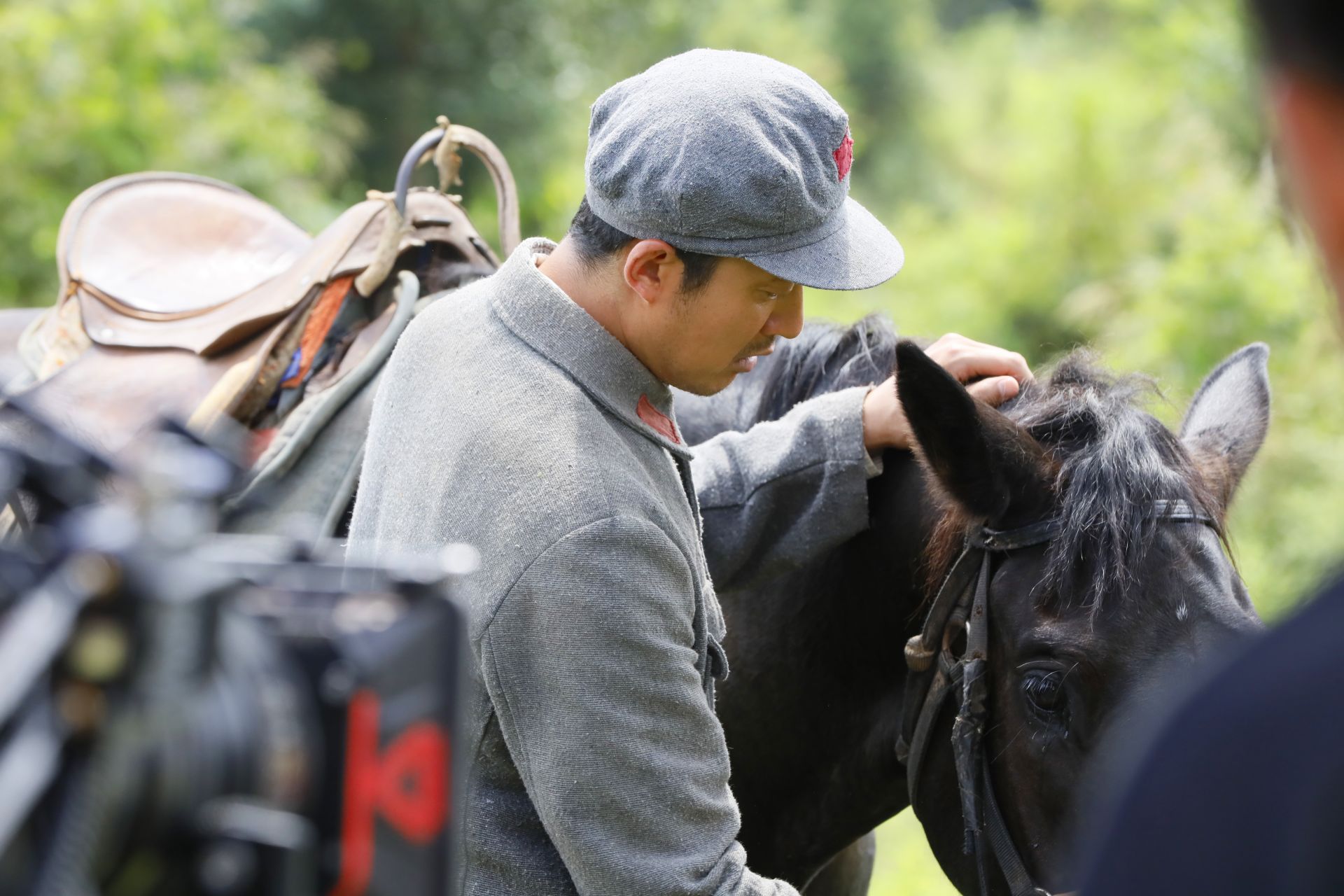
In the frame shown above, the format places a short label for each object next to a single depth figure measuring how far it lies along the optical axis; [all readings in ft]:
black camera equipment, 13.76
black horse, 18.78
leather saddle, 21.03
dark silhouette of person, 11.44
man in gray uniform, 18.21
